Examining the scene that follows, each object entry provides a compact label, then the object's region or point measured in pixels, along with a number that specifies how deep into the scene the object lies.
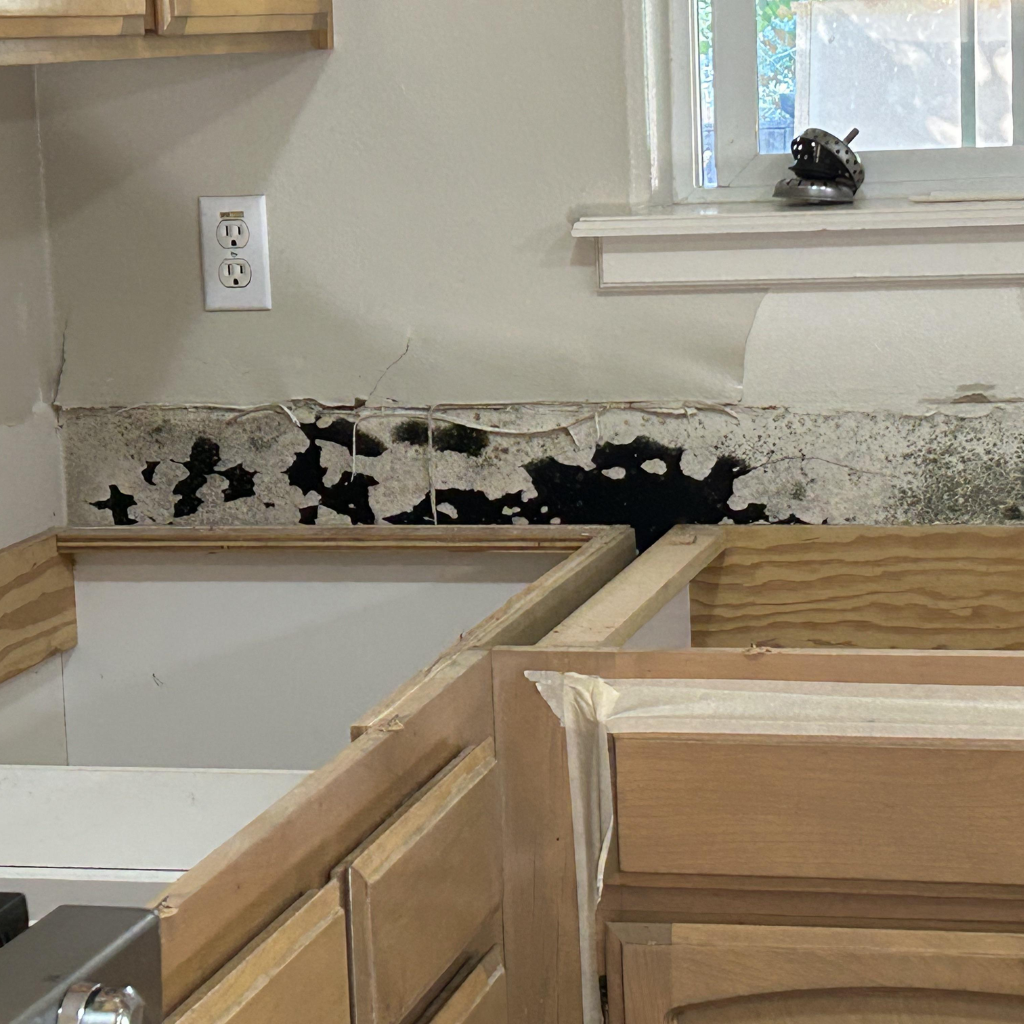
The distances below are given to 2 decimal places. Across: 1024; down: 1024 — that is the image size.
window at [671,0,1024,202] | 3.01
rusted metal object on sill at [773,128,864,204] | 2.96
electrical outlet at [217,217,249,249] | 3.07
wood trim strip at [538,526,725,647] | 2.64
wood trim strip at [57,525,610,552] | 3.01
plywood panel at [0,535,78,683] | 3.01
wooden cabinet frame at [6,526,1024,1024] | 2.17
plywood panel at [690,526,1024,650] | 2.97
